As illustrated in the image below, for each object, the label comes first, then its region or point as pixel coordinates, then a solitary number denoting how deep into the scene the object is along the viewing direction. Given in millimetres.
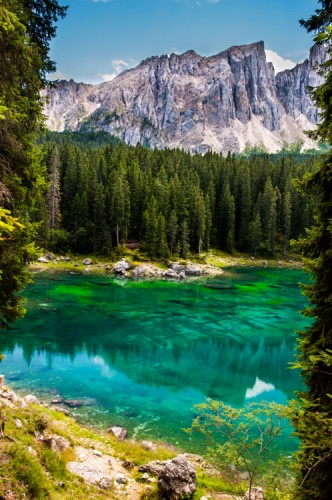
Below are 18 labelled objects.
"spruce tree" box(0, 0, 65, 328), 10266
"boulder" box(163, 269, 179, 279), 66312
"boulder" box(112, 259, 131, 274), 65875
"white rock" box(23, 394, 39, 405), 19275
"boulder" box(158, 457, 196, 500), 12445
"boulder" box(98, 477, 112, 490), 12416
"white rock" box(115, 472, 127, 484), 13323
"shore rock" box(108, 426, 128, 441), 17862
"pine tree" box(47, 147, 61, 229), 75312
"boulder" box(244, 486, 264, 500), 12788
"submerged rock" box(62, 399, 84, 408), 21106
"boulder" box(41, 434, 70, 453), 12703
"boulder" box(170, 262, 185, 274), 69131
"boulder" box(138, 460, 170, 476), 14317
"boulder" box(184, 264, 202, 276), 70250
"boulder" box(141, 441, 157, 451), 17077
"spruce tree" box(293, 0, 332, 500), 7449
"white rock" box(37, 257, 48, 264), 68125
